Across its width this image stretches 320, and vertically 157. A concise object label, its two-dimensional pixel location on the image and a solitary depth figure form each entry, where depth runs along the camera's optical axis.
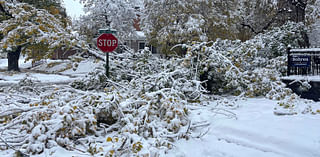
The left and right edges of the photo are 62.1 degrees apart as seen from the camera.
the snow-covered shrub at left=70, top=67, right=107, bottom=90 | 8.76
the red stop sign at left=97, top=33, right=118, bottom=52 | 7.78
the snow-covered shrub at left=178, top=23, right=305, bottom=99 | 7.54
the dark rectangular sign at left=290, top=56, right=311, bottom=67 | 7.51
